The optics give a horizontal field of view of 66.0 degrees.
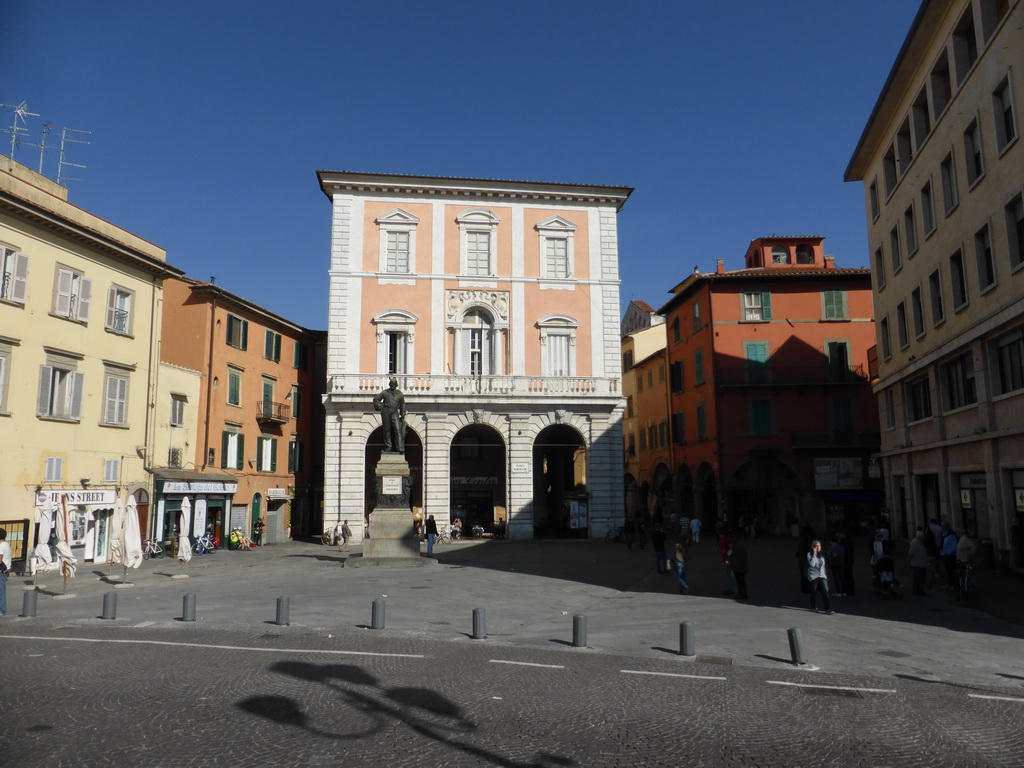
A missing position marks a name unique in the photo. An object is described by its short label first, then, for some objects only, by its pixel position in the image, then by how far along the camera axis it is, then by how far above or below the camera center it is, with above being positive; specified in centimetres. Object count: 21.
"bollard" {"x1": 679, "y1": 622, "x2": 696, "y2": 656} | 1182 -218
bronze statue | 2642 +275
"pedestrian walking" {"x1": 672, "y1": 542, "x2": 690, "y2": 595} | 1861 -161
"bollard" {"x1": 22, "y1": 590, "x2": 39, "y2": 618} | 1534 -201
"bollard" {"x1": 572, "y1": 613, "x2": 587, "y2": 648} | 1252 -217
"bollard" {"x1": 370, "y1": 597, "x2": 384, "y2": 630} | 1382 -208
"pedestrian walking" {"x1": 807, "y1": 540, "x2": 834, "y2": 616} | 1575 -158
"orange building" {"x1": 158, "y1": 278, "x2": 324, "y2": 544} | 3319 +385
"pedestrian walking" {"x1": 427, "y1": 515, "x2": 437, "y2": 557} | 2673 -125
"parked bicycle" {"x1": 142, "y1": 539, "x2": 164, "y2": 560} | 2902 -187
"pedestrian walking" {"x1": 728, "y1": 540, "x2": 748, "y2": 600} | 1773 -157
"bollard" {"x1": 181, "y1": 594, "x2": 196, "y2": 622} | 1462 -204
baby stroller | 1761 -195
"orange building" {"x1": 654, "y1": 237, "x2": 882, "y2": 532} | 4041 +500
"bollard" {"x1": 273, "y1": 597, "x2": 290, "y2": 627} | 1415 -204
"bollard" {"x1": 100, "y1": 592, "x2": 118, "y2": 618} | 1489 -199
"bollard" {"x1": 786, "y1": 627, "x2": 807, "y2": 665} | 1121 -215
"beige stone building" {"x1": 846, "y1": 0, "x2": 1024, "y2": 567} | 2020 +680
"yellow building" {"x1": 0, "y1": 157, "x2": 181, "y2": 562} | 2419 +470
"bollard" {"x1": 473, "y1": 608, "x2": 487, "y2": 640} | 1324 -214
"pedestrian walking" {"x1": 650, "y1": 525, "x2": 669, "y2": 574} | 2264 -160
